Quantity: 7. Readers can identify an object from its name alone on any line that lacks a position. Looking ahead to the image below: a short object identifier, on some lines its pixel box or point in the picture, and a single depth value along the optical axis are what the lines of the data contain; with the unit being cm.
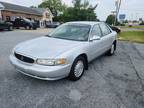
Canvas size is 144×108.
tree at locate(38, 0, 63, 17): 6212
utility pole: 2234
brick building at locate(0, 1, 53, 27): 2726
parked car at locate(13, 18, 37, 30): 2276
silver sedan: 310
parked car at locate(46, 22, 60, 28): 3357
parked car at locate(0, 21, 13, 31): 1782
